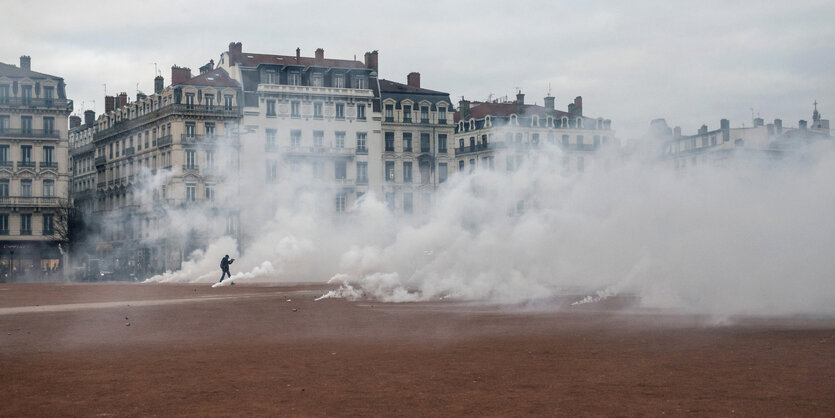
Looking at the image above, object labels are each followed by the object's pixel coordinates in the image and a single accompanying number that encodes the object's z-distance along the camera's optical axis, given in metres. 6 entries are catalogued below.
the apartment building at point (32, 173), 94.12
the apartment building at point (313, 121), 99.69
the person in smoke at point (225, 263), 64.93
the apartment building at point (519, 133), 114.94
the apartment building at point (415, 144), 107.50
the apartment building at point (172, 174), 93.31
